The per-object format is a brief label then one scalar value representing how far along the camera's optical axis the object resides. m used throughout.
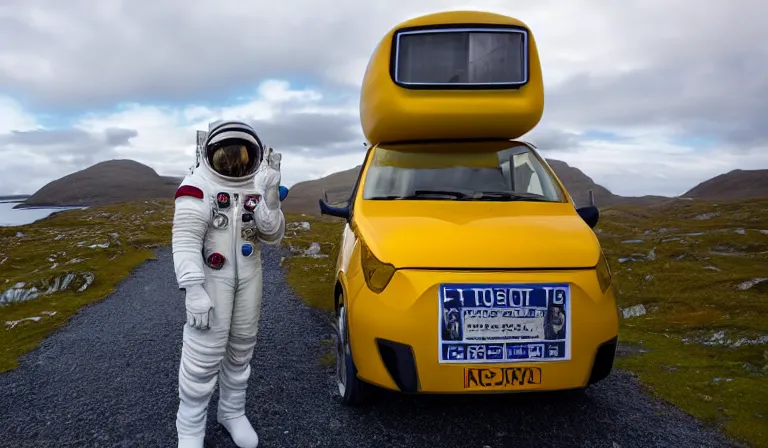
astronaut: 3.40
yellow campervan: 3.37
